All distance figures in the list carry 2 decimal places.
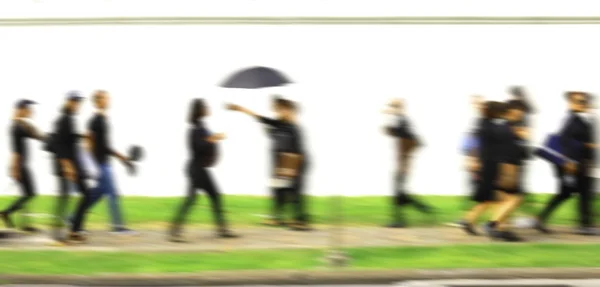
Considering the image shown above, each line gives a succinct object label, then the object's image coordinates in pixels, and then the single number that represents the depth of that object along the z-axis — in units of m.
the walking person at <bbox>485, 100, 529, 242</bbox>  11.17
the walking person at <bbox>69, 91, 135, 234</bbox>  11.52
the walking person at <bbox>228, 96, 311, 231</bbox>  11.98
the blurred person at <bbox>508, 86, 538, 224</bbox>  11.32
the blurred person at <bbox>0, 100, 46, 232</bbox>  11.74
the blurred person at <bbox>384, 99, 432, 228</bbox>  12.06
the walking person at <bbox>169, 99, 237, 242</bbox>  11.28
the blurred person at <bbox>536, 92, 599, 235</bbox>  11.68
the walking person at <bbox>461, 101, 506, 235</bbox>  11.26
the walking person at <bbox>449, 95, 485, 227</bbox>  11.67
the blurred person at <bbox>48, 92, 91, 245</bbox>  11.30
